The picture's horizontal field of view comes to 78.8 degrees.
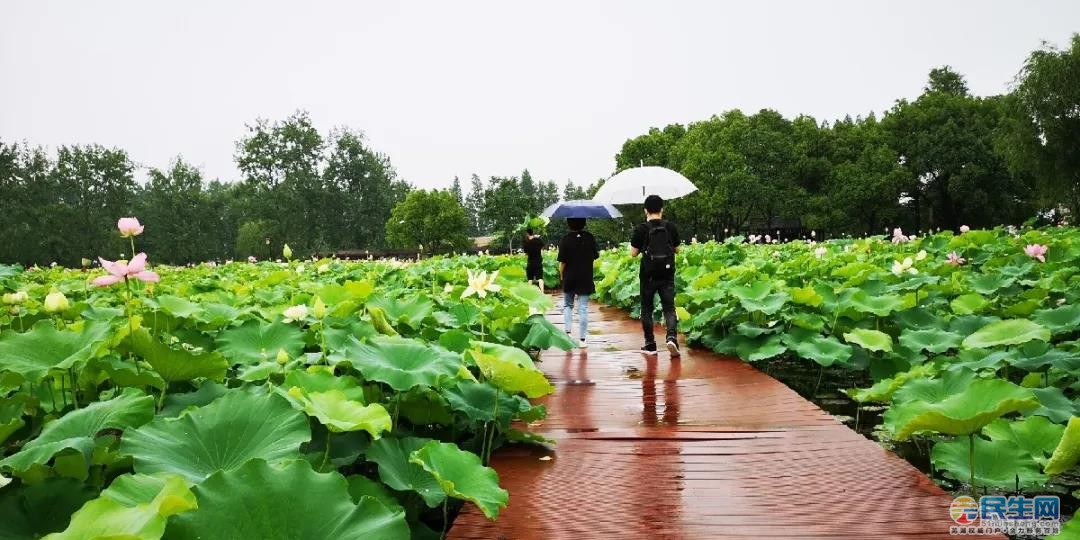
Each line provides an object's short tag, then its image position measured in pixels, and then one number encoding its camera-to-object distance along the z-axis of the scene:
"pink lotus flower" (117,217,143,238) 2.42
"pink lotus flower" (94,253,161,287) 1.98
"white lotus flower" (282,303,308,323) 2.47
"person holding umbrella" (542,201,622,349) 5.84
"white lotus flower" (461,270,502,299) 3.10
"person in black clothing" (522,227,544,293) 9.38
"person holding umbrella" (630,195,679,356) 4.98
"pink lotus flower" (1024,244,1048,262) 4.74
